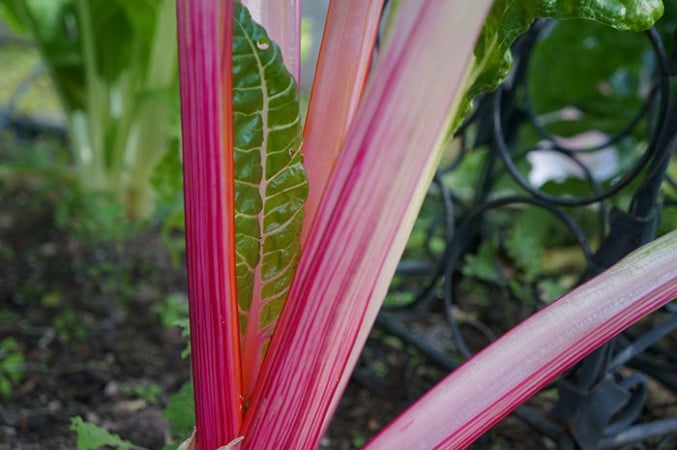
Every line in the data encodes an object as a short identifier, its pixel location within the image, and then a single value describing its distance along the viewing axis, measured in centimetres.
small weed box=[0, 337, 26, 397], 84
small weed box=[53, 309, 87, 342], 101
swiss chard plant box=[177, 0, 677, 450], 41
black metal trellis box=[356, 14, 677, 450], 56
